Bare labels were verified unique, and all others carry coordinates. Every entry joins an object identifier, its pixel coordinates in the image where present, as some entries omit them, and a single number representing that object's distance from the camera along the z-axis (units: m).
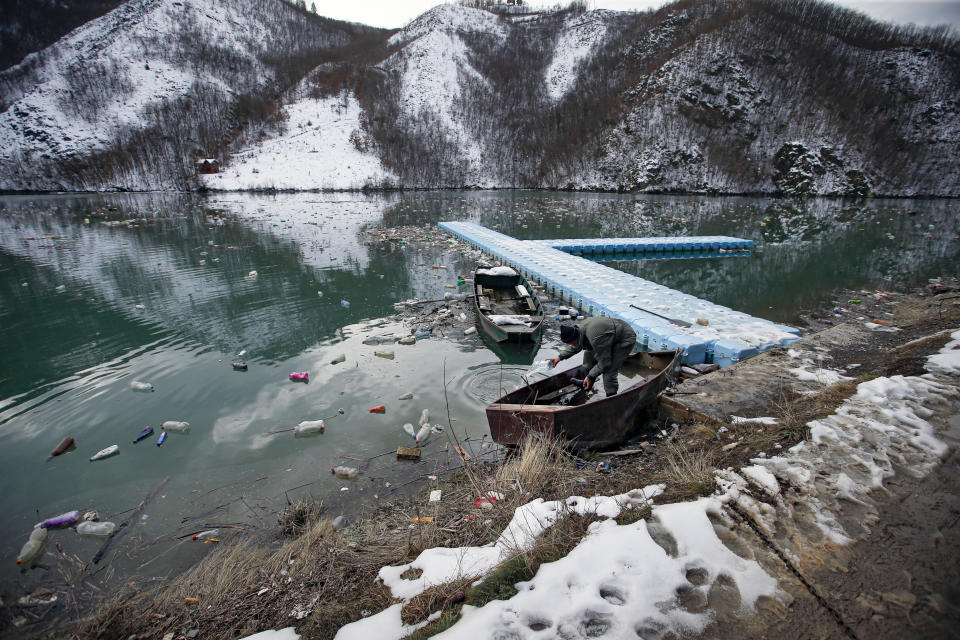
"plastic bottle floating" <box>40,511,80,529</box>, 4.59
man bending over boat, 5.97
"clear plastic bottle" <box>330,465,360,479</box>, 5.37
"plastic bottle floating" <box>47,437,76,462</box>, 5.79
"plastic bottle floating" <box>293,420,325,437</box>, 6.27
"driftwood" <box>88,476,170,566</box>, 4.29
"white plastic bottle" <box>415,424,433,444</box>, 6.01
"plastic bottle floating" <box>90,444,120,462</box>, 5.73
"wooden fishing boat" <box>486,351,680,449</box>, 5.14
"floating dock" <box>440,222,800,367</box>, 8.03
